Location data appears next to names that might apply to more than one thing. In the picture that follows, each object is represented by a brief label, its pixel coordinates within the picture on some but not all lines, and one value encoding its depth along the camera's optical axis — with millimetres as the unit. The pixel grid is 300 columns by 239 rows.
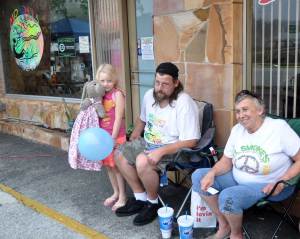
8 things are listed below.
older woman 2898
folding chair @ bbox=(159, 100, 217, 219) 3506
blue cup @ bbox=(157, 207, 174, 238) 3280
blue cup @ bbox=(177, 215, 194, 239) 3123
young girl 3760
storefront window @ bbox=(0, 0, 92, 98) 6367
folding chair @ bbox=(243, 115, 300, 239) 2896
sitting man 3514
